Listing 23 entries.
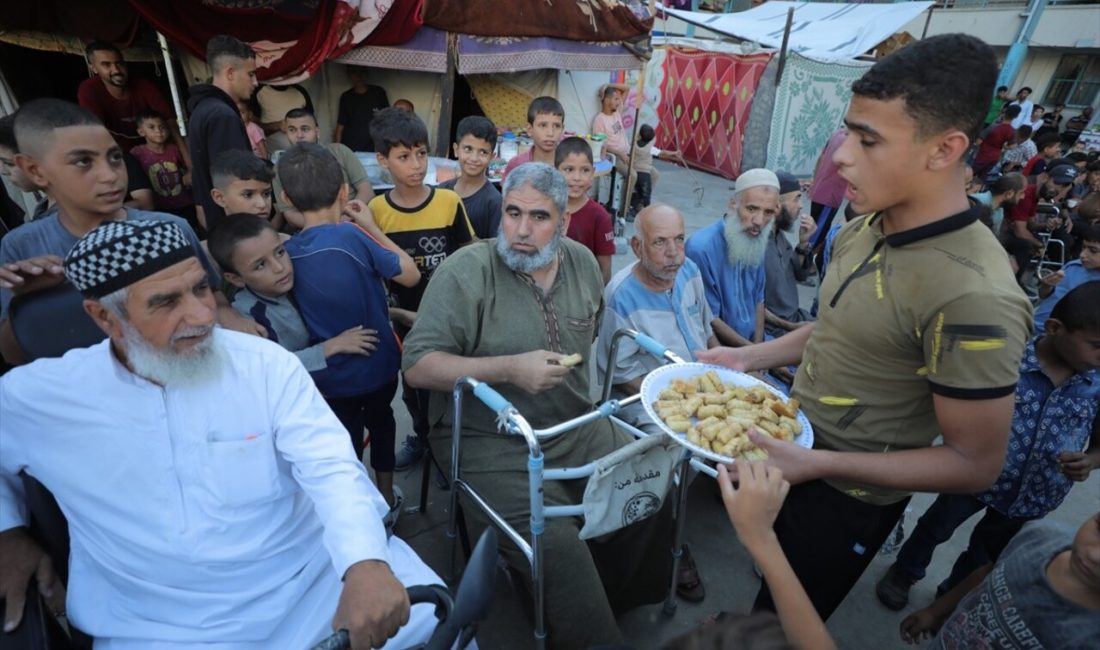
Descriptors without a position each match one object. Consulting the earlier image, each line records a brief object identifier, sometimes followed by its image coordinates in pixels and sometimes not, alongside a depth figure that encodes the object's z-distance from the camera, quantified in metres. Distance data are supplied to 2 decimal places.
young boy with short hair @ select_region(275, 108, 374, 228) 4.36
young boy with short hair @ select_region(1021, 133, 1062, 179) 9.08
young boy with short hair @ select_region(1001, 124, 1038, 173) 10.62
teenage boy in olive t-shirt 1.37
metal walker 1.79
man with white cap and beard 3.59
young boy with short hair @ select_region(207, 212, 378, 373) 2.34
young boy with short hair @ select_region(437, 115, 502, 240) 3.83
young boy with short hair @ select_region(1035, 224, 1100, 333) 3.66
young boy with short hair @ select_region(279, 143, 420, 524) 2.53
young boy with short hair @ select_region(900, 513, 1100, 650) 1.16
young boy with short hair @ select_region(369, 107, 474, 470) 3.34
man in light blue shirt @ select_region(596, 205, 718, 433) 2.94
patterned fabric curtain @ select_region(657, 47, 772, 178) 12.48
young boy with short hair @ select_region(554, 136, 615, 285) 3.94
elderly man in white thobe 1.59
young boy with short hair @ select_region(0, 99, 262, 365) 2.18
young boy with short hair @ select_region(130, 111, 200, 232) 4.63
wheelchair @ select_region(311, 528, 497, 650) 1.38
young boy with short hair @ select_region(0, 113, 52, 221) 2.83
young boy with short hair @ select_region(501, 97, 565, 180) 4.70
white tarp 11.96
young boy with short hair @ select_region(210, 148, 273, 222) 2.99
